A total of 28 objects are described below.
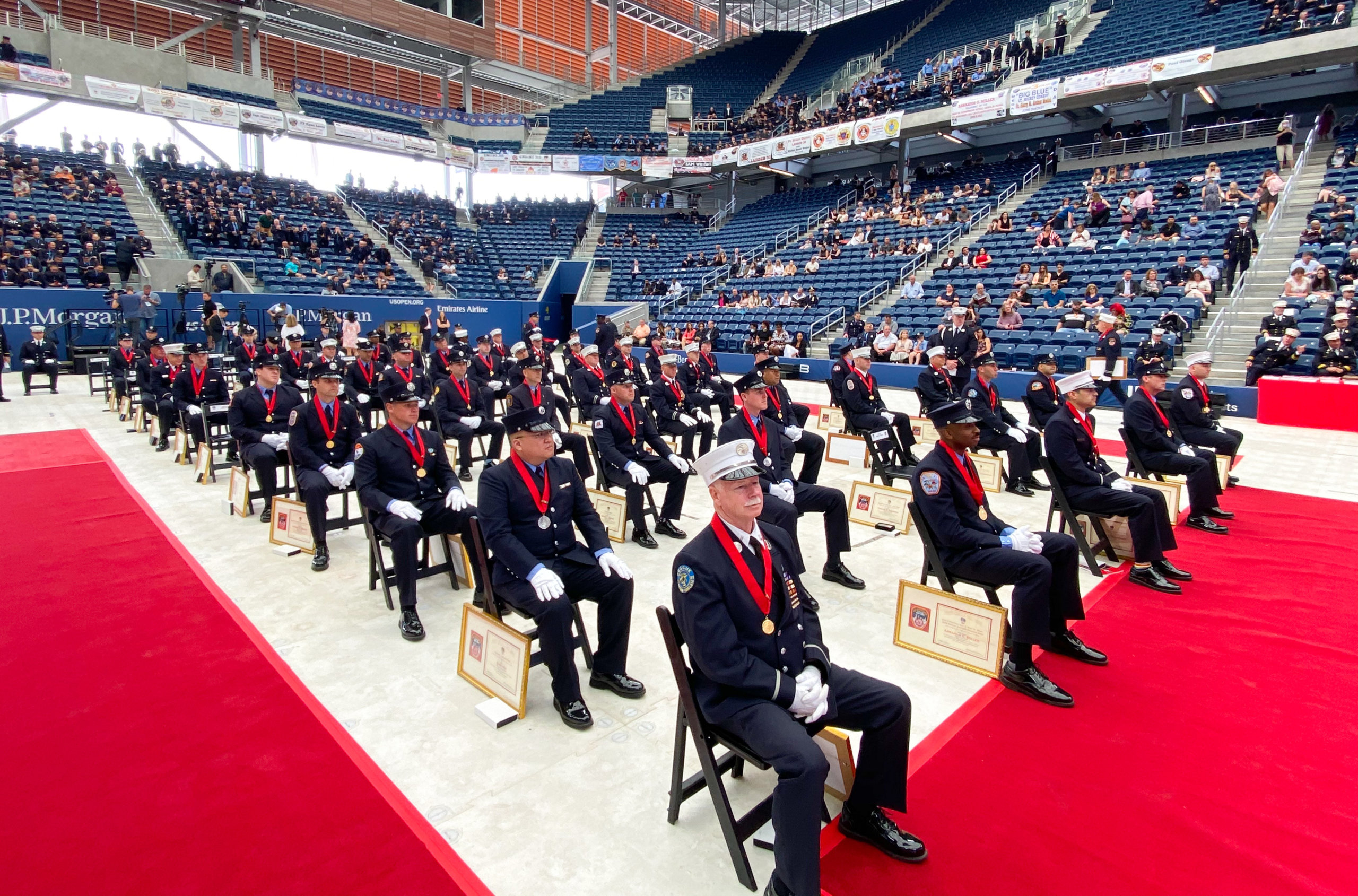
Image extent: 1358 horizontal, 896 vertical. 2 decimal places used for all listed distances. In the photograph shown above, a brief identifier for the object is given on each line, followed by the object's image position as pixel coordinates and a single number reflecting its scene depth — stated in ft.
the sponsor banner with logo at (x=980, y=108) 68.85
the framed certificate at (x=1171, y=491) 21.04
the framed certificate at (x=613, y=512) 21.03
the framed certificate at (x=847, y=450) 29.71
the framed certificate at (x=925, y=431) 33.81
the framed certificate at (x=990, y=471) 26.40
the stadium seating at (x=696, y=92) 115.24
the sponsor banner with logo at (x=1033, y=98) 65.36
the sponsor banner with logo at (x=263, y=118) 84.74
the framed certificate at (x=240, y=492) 23.11
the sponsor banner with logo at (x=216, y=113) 80.64
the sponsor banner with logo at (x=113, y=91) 75.00
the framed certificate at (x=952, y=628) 13.39
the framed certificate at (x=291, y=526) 19.58
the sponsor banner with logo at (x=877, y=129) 77.56
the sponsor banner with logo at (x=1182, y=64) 57.36
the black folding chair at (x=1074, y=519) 18.02
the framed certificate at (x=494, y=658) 12.00
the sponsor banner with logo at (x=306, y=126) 88.69
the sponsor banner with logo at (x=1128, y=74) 59.47
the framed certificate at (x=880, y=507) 21.95
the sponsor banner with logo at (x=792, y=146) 85.56
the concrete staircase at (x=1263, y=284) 45.34
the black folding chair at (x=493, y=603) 12.88
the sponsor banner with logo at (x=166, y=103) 76.95
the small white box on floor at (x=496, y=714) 11.83
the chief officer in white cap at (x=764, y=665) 8.73
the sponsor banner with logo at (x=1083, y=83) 62.08
